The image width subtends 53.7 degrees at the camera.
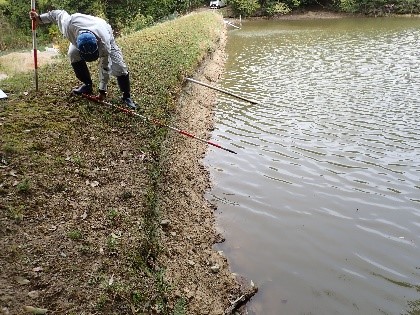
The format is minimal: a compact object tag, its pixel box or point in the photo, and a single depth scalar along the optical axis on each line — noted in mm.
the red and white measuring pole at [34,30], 7408
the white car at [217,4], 47466
